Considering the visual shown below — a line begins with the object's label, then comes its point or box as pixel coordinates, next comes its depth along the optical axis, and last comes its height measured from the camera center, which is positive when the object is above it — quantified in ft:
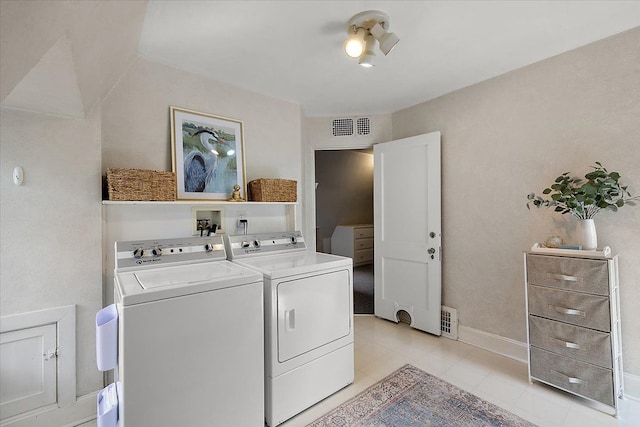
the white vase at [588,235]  6.00 -0.53
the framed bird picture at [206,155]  7.00 +1.55
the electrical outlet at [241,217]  7.89 -0.06
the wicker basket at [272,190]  7.77 +0.67
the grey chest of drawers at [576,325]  5.57 -2.37
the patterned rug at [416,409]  5.54 -4.02
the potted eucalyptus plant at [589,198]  5.71 +0.24
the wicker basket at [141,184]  5.62 +0.65
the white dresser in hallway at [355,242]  19.29 -1.99
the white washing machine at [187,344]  4.17 -2.04
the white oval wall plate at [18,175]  4.97 +0.74
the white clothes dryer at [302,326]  5.55 -2.33
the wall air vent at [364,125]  10.87 +3.31
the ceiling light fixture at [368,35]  5.24 +3.36
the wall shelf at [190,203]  5.65 +0.29
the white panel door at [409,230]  9.17 -0.60
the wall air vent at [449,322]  8.96 -3.48
